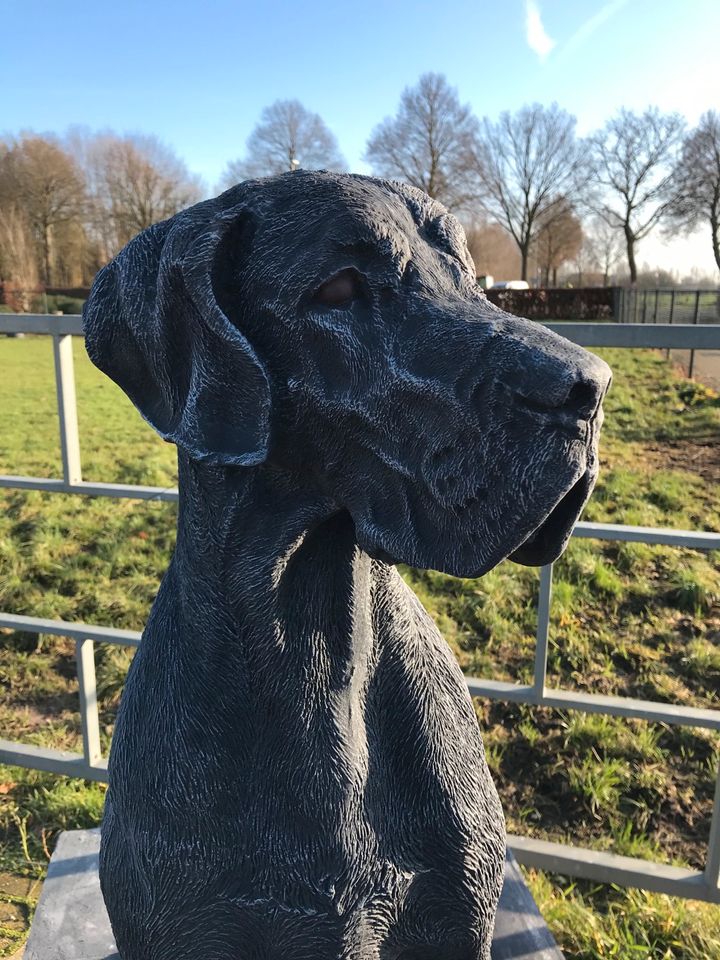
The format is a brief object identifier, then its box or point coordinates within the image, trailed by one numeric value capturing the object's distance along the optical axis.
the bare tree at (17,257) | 37.88
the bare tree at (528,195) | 48.09
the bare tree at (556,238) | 49.72
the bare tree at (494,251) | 49.69
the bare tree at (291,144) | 44.83
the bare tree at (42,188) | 45.72
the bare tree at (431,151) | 45.50
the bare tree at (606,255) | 52.62
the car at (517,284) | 39.49
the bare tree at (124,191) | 47.91
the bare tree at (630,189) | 43.44
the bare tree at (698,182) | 39.75
